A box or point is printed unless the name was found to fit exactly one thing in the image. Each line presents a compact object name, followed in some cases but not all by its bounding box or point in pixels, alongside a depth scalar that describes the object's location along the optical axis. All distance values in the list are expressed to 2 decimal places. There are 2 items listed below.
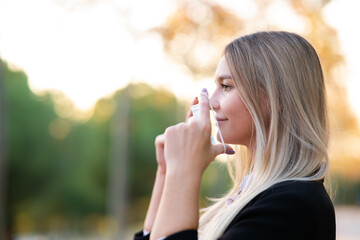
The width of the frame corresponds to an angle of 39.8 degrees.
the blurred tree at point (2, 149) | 8.74
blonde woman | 1.73
